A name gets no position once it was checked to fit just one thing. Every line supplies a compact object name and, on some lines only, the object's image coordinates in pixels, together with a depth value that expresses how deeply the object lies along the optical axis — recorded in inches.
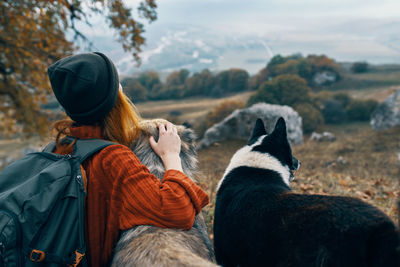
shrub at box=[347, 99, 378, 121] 1065.5
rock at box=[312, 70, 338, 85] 1326.3
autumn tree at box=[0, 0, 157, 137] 262.8
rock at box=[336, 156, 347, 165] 422.5
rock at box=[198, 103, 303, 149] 573.3
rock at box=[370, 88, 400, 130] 742.5
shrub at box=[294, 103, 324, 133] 880.9
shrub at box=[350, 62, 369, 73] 1637.6
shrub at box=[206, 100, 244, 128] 937.5
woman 59.5
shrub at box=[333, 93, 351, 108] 1148.5
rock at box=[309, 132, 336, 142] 753.0
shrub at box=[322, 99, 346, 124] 1045.8
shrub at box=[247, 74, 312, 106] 799.1
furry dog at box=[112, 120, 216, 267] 51.1
